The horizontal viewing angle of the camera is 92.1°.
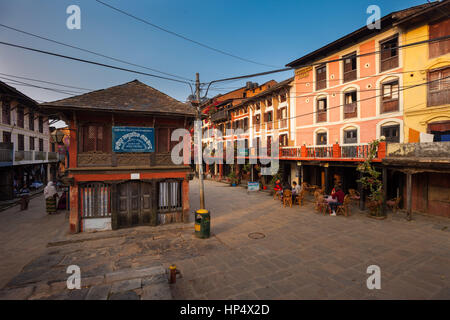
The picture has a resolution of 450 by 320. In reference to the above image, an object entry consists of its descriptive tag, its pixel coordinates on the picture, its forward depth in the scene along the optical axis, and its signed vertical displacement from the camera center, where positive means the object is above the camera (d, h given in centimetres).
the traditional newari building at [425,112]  1185 +252
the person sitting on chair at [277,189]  1804 -289
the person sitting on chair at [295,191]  1612 -268
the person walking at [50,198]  1438 -275
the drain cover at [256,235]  999 -376
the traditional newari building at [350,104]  1437 +405
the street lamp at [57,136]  1268 +122
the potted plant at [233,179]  2759 -298
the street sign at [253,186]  2331 -327
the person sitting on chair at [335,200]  1325 -275
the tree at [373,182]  1246 -165
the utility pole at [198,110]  1104 +233
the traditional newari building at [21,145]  1953 +132
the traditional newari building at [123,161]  1058 -26
